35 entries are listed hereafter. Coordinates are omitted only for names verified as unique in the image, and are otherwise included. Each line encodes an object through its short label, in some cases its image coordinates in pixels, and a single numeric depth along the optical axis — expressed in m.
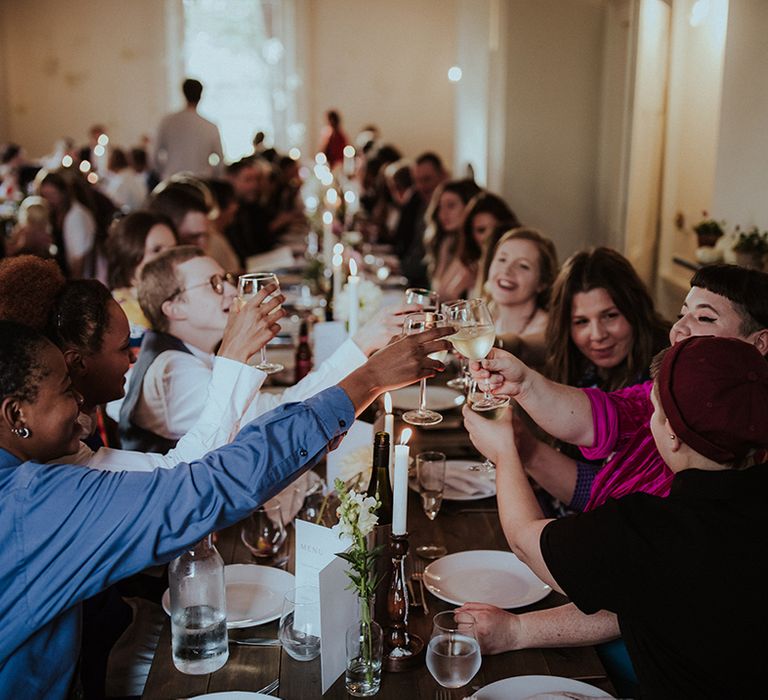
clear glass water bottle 1.54
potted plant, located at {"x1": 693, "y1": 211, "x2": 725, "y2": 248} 3.70
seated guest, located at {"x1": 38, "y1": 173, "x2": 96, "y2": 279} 5.89
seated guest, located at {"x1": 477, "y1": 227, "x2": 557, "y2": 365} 3.30
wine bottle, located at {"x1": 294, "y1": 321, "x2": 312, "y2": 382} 3.25
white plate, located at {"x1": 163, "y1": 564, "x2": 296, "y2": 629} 1.68
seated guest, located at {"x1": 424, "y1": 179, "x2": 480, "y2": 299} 5.20
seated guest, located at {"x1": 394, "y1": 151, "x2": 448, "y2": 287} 6.86
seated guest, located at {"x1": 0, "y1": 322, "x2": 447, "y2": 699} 1.36
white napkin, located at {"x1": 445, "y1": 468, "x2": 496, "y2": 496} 2.30
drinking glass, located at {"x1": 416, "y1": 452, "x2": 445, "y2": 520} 2.12
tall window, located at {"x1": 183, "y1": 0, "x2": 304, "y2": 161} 13.65
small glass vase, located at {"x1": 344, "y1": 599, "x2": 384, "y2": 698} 1.45
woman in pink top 1.95
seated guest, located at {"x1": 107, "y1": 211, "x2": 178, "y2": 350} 3.37
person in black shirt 1.32
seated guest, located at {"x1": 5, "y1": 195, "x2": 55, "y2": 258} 5.32
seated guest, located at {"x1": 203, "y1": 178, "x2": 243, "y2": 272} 5.45
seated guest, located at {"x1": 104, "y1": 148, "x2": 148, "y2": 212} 9.77
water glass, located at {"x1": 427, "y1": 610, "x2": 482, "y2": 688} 1.43
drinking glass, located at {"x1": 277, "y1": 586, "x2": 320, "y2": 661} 1.55
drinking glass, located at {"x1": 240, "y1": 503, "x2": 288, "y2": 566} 1.94
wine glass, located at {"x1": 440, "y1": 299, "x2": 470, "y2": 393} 1.83
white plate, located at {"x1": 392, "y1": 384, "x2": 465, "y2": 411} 3.00
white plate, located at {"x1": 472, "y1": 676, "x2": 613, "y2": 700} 1.44
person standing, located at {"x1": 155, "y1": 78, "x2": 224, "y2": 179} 7.84
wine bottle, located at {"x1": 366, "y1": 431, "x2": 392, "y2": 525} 1.73
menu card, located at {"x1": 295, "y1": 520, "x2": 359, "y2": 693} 1.41
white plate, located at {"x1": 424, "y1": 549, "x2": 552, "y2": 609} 1.77
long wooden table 1.47
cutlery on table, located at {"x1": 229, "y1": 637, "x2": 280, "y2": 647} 1.62
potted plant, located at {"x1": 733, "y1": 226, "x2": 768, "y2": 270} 3.27
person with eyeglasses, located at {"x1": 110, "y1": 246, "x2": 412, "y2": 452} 2.13
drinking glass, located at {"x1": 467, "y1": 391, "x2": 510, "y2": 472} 1.94
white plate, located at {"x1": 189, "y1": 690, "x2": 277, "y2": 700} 1.43
